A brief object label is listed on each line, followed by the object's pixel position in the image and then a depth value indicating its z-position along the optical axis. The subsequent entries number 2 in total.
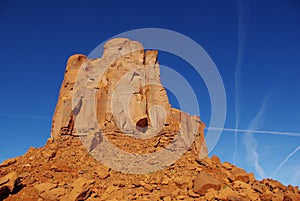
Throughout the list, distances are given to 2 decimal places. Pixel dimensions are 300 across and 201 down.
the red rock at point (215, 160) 29.17
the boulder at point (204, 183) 21.73
